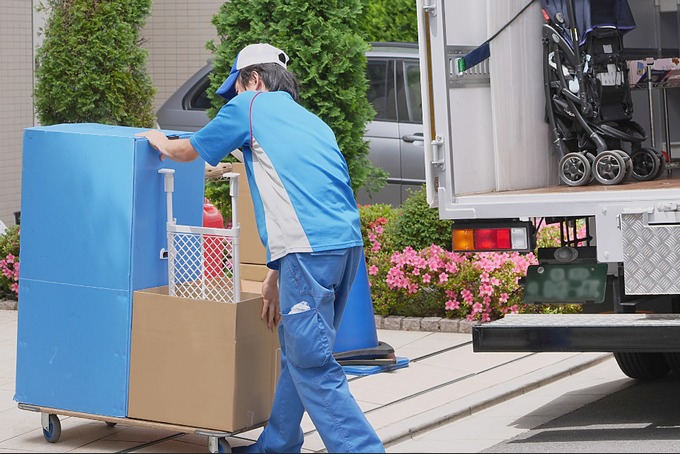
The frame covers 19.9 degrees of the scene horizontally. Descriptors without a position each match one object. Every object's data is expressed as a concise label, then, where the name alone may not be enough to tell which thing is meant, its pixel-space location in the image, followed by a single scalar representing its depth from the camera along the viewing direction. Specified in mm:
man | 7901
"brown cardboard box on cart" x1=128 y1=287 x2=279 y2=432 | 8205
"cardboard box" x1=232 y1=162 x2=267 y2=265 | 10497
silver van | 16399
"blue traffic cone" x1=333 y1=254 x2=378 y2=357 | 11116
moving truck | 9070
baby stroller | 11248
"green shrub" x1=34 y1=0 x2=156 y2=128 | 14989
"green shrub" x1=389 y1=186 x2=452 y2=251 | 13534
